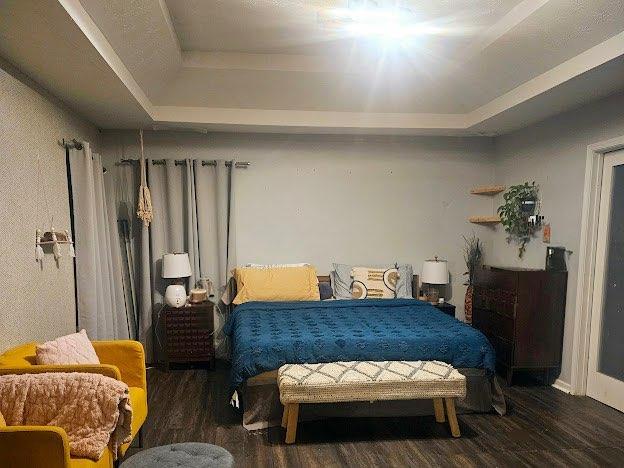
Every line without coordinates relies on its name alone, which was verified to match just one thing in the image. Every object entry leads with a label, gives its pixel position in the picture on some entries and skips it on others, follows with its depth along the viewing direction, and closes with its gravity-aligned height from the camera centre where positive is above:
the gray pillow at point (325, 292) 4.08 -0.88
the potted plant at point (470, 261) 4.23 -0.59
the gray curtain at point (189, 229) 3.94 -0.24
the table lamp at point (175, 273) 3.73 -0.64
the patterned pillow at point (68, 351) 2.04 -0.79
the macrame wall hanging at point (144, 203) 3.74 +0.01
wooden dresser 3.36 -0.93
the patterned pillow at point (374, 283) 4.06 -0.78
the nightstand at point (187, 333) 3.70 -1.19
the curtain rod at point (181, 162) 3.98 +0.43
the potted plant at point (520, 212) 3.80 -0.03
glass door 3.01 -0.68
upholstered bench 2.44 -1.10
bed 2.66 -0.99
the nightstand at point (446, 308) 4.12 -1.03
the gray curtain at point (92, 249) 2.98 -0.35
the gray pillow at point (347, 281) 4.09 -0.77
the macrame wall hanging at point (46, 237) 2.50 -0.22
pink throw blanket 1.69 -0.88
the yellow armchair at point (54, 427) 1.49 -0.91
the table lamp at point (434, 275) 4.18 -0.70
